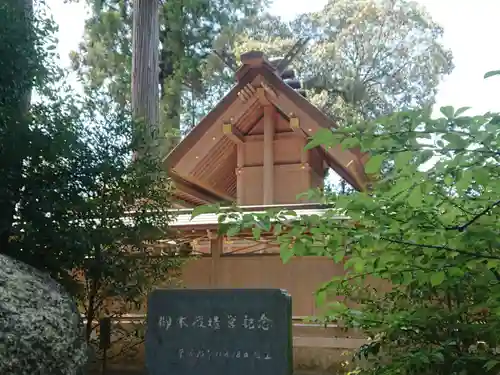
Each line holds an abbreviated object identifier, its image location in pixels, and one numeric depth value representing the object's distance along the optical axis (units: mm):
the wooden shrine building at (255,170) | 8336
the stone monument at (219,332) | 4121
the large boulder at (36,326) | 3648
